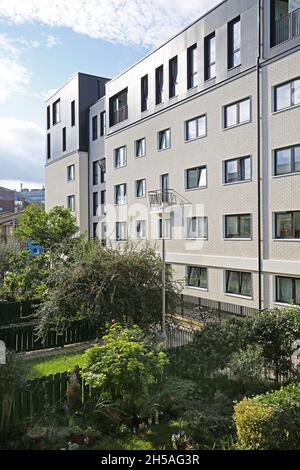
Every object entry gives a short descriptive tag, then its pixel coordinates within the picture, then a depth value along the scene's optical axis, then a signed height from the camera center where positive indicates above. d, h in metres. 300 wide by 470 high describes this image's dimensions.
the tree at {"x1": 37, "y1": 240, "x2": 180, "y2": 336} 13.04 -1.94
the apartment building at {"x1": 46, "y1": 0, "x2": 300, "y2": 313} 15.66 +3.94
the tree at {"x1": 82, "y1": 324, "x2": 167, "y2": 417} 7.29 -2.61
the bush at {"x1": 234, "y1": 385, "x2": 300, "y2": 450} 5.91 -2.91
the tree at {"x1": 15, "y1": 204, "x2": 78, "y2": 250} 25.80 +0.54
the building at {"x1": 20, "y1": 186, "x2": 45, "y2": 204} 128.40 +13.65
